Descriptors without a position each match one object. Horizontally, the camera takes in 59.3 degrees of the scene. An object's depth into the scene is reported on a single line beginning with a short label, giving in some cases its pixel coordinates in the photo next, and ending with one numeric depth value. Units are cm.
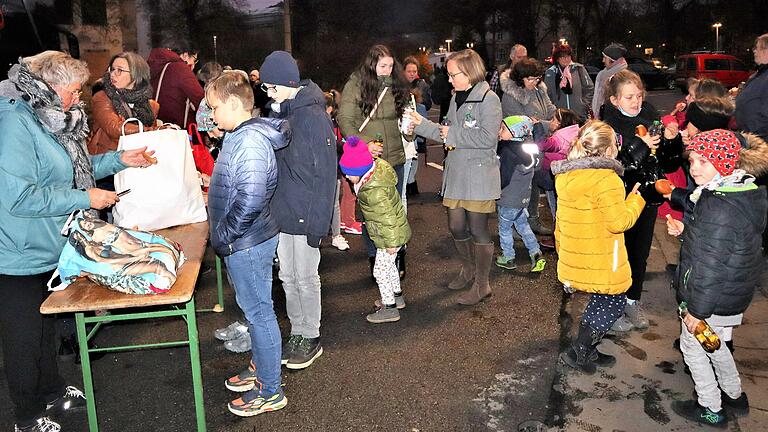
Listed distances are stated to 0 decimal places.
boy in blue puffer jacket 352
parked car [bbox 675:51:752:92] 3052
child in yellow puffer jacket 409
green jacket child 492
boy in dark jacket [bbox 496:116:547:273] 602
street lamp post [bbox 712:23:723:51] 4291
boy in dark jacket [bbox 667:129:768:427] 346
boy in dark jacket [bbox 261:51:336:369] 420
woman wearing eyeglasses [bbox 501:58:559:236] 644
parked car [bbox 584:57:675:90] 3488
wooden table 321
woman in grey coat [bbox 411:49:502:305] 517
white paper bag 428
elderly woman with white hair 338
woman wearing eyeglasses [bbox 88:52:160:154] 540
